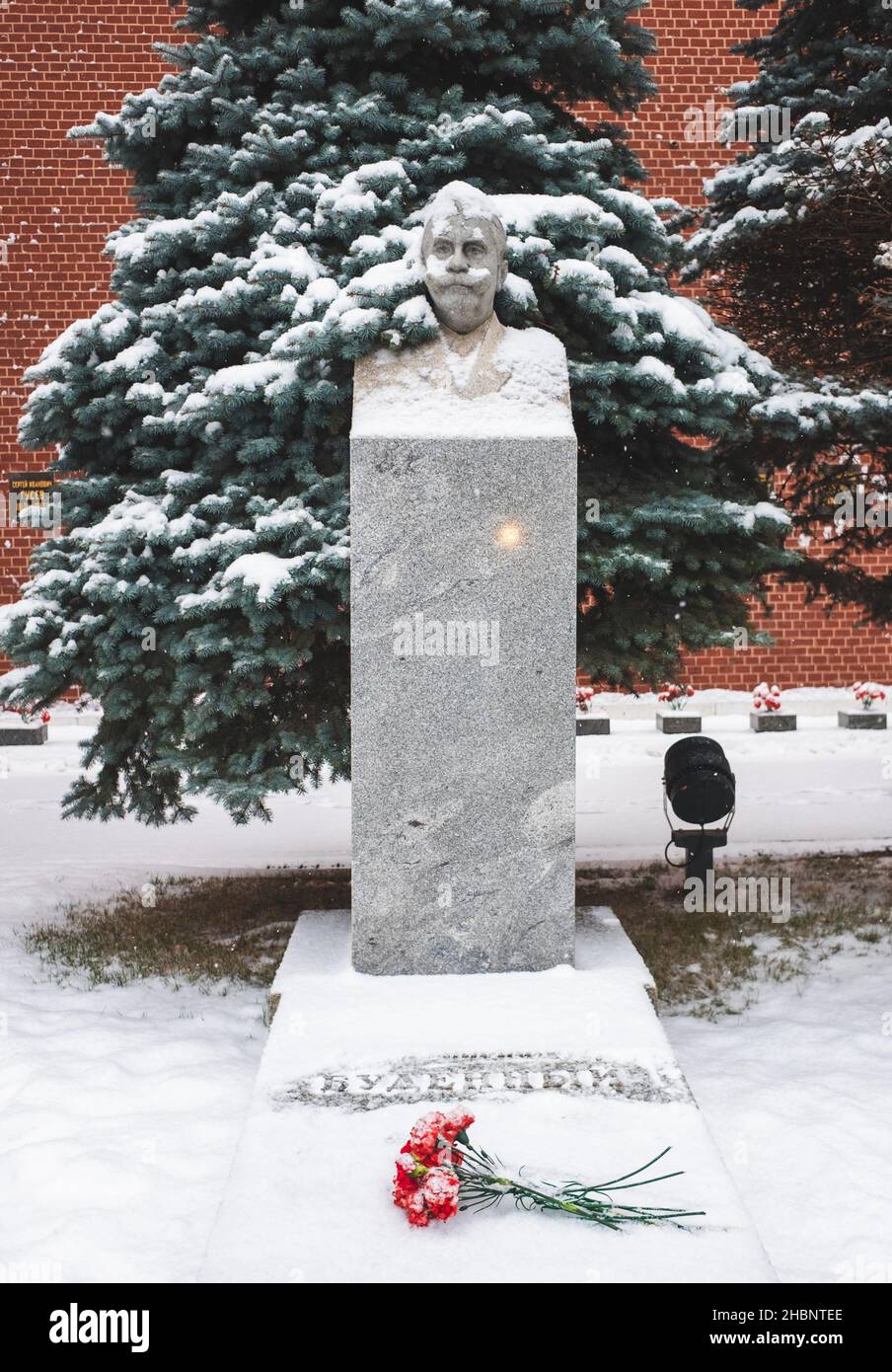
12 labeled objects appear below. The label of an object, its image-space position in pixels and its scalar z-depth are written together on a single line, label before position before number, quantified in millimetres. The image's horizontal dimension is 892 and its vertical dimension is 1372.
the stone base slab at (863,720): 10719
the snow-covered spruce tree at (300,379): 4539
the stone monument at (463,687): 3826
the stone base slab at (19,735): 10781
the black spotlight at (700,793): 5887
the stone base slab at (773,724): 10727
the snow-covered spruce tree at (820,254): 5277
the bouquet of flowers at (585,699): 10993
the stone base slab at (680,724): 10812
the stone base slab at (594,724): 10922
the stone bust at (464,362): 3922
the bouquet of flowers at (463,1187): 2570
